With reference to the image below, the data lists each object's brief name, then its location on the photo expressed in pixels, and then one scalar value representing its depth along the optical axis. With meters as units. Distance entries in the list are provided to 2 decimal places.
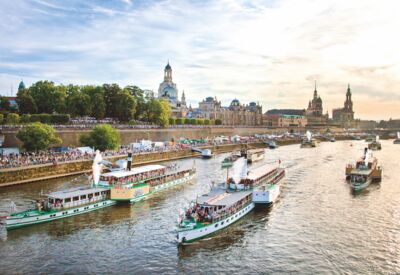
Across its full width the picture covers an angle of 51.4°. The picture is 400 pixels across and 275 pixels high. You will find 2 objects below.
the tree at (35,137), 63.31
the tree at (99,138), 73.12
